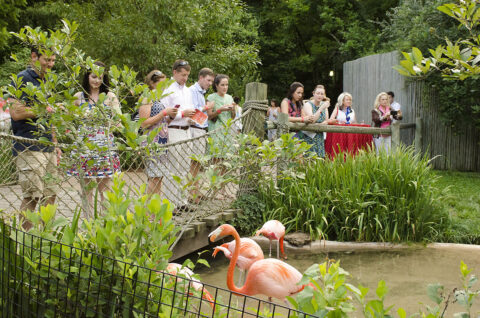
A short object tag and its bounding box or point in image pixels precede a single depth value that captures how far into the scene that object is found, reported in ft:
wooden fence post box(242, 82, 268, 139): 19.28
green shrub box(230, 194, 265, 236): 18.51
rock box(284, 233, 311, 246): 17.99
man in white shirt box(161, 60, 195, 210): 16.05
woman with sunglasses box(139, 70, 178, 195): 14.79
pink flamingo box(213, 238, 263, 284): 13.15
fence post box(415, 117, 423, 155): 34.58
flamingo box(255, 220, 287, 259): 15.37
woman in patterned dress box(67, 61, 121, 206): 10.10
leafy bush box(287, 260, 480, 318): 4.76
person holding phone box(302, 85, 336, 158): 21.63
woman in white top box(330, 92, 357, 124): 28.17
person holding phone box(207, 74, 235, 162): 18.54
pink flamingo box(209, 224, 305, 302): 10.99
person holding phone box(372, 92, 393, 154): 29.35
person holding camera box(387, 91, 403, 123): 31.23
